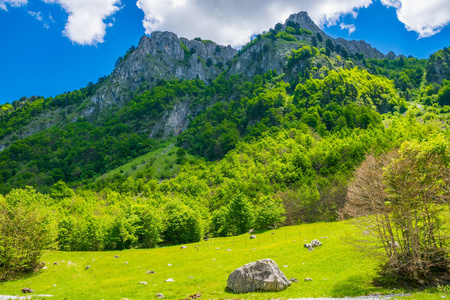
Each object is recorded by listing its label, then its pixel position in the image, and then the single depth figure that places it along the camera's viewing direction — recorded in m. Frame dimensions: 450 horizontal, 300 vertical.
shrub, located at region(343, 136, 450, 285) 18.27
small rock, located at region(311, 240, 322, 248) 36.41
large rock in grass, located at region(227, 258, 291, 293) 21.23
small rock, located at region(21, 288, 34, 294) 27.72
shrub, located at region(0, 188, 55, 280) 35.00
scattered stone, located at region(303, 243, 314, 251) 35.21
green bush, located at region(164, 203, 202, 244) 73.25
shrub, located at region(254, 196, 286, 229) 73.62
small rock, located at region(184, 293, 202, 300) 21.13
